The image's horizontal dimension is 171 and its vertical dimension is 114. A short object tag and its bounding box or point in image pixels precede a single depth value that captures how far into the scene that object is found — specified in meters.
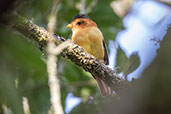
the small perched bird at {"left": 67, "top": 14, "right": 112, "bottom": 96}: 9.11
